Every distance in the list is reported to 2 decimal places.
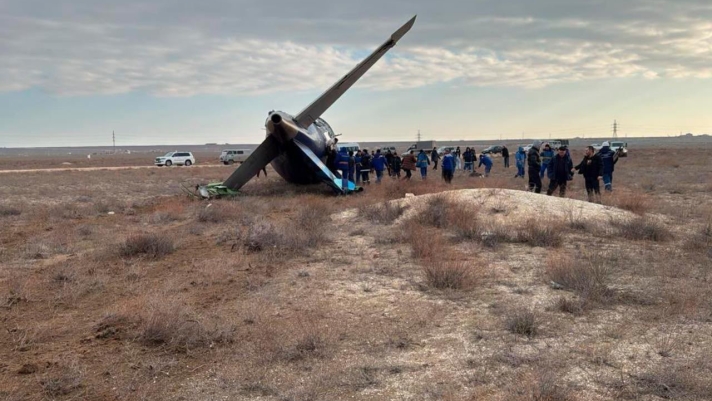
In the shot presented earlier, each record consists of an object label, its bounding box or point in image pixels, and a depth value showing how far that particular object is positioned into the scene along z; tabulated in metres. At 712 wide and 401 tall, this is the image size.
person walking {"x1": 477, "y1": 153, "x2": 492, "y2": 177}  29.12
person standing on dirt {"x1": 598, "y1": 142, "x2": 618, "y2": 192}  17.73
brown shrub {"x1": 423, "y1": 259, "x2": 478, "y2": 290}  7.63
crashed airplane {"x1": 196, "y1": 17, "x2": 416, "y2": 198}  19.02
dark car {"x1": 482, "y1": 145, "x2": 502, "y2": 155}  69.20
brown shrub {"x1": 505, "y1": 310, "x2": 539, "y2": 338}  5.82
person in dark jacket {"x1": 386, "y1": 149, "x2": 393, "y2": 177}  25.92
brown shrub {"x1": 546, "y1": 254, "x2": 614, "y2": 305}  6.95
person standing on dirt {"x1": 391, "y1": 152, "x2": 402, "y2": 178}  25.72
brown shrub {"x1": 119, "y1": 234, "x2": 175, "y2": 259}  10.21
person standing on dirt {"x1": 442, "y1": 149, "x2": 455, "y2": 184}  22.30
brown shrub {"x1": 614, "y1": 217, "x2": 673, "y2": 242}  10.74
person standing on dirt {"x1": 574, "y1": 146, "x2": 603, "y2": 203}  15.23
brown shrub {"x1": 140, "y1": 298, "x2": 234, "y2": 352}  5.71
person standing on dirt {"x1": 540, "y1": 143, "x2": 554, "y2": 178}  20.16
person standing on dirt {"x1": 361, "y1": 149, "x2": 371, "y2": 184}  24.14
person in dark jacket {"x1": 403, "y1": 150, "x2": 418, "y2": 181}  23.18
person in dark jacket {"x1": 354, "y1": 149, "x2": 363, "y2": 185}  23.27
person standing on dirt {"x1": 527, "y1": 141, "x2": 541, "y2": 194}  17.52
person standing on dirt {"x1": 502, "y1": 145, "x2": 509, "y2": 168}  37.91
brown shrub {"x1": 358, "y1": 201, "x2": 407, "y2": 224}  13.43
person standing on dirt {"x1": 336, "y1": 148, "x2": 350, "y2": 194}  21.77
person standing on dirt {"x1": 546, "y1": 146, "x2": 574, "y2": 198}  15.71
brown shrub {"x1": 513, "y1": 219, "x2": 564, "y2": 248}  10.35
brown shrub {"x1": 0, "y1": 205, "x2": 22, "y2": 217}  16.92
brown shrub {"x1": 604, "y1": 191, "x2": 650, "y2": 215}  13.98
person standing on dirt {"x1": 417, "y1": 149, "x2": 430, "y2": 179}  25.44
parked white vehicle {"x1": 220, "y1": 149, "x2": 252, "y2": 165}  61.06
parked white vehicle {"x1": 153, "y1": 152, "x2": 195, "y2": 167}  57.31
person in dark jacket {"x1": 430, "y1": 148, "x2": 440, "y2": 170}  36.94
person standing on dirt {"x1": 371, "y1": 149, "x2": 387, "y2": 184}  24.03
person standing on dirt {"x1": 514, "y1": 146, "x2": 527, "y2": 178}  27.44
